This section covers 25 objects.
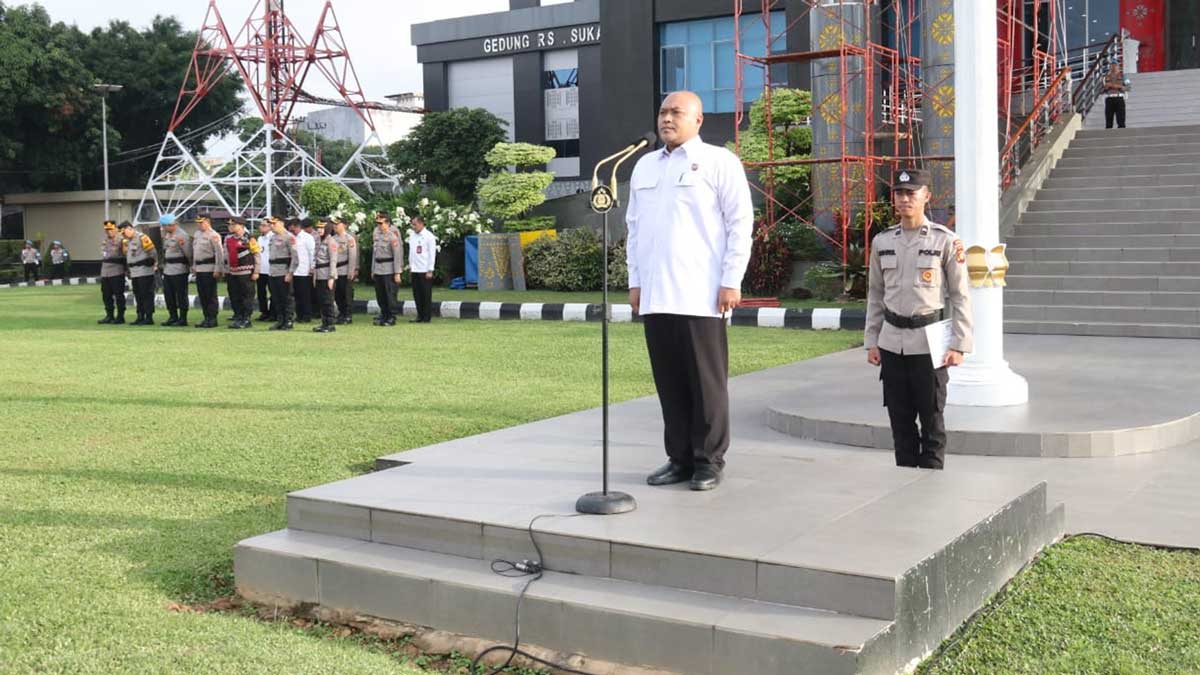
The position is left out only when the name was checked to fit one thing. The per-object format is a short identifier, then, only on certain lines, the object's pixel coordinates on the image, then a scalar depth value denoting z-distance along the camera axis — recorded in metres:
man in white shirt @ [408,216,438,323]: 18.33
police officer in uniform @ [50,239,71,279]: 43.16
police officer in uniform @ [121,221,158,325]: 19.30
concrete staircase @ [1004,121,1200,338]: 14.20
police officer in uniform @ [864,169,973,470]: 6.05
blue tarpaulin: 26.02
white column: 8.09
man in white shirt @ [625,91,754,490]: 5.27
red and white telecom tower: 42.19
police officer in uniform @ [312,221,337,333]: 17.31
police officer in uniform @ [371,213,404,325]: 18.08
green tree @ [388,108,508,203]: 38.19
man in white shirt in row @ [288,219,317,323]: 18.45
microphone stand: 4.72
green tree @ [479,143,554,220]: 26.92
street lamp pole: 41.91
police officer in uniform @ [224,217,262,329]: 18.45
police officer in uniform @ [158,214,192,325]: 18.77
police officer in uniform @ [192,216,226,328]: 18.27
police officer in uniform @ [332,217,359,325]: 18.11
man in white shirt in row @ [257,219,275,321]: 19.70
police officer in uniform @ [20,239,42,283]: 39.94
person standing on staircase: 21.73
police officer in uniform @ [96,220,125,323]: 19.64
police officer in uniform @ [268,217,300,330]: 18.05
